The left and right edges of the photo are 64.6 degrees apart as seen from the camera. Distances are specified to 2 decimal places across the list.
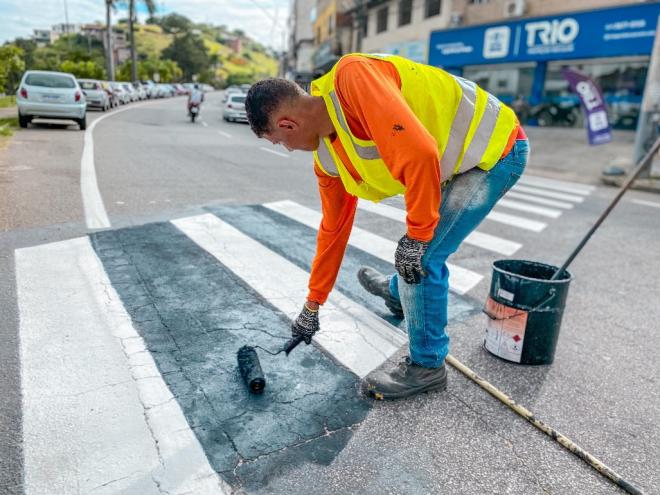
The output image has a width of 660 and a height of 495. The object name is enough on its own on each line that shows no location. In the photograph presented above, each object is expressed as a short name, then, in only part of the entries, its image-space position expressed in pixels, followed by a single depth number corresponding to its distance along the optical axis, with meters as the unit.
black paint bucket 2.79
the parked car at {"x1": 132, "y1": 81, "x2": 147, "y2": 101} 40.28
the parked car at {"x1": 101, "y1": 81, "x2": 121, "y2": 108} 26.73
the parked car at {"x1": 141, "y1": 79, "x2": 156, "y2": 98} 45.59
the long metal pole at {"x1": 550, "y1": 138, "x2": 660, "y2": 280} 2.77
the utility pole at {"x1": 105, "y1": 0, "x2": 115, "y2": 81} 38.73
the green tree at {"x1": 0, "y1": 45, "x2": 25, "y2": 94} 26.00
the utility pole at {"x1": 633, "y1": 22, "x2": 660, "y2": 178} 10.59
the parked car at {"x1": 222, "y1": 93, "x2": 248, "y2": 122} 23.10
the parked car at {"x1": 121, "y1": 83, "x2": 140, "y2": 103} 35.16
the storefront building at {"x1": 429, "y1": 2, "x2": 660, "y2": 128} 18.03
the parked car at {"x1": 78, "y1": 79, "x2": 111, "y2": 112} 23.45
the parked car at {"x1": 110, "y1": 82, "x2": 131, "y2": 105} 30.37
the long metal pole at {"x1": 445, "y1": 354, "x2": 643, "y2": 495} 2.03
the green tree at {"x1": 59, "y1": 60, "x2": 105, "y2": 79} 45.59
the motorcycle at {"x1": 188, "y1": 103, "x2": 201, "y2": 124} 21.47
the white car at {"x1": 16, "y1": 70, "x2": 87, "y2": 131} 13.70
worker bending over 1.86
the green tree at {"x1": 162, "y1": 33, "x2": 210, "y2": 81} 98.94
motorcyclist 21.32
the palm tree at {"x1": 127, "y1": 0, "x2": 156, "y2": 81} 42.19
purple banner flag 12.10
